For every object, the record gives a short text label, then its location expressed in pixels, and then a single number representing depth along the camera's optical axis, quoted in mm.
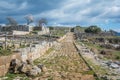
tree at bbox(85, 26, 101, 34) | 48172
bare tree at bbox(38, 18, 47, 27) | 51232
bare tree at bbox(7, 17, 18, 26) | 48642
